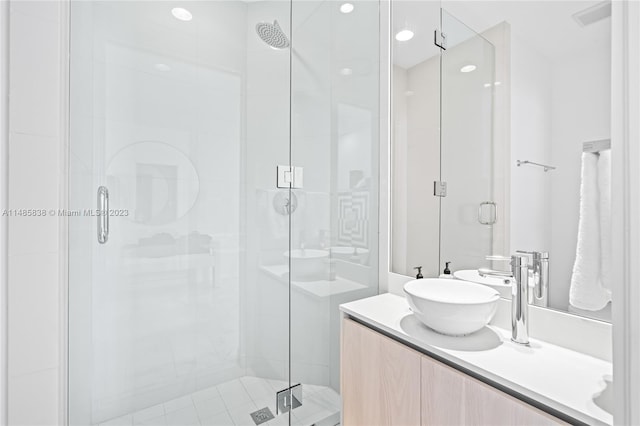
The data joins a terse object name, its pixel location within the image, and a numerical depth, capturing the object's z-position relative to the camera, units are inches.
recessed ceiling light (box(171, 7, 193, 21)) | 58.7
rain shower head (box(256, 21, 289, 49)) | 62.2
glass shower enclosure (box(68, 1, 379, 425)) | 53.1
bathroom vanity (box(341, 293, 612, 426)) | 27.3
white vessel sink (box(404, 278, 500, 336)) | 35.8
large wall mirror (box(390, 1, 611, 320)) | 36.1
